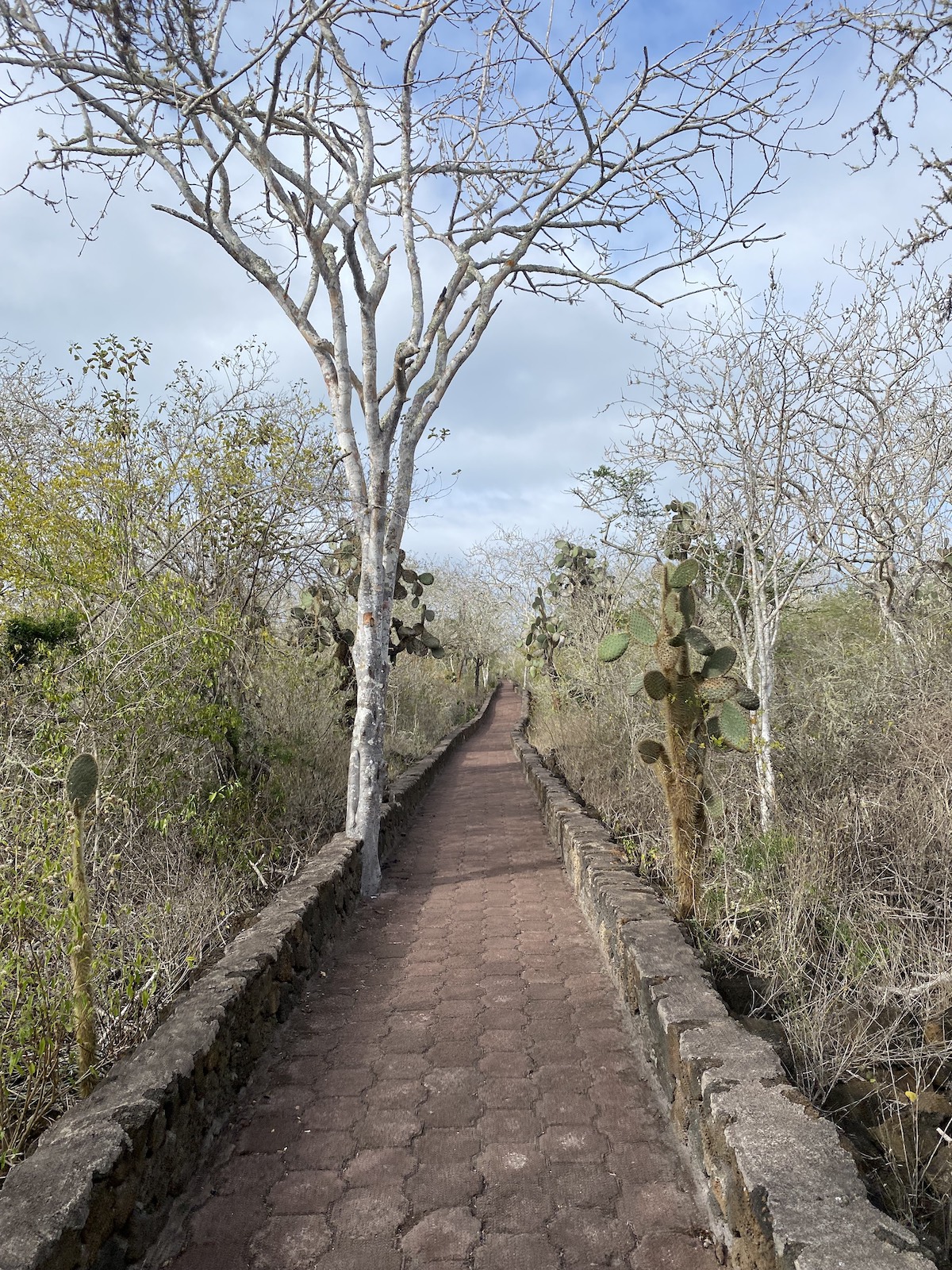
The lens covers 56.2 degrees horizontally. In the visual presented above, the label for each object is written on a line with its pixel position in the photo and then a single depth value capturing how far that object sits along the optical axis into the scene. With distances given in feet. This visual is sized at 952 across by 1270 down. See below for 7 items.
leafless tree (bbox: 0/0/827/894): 19.13
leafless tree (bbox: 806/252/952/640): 20.92
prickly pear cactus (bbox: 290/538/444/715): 34.63
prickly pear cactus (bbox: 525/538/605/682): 55.83
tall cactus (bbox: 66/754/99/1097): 9.59
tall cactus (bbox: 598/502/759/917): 16.34
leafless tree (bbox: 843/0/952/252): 17.19
